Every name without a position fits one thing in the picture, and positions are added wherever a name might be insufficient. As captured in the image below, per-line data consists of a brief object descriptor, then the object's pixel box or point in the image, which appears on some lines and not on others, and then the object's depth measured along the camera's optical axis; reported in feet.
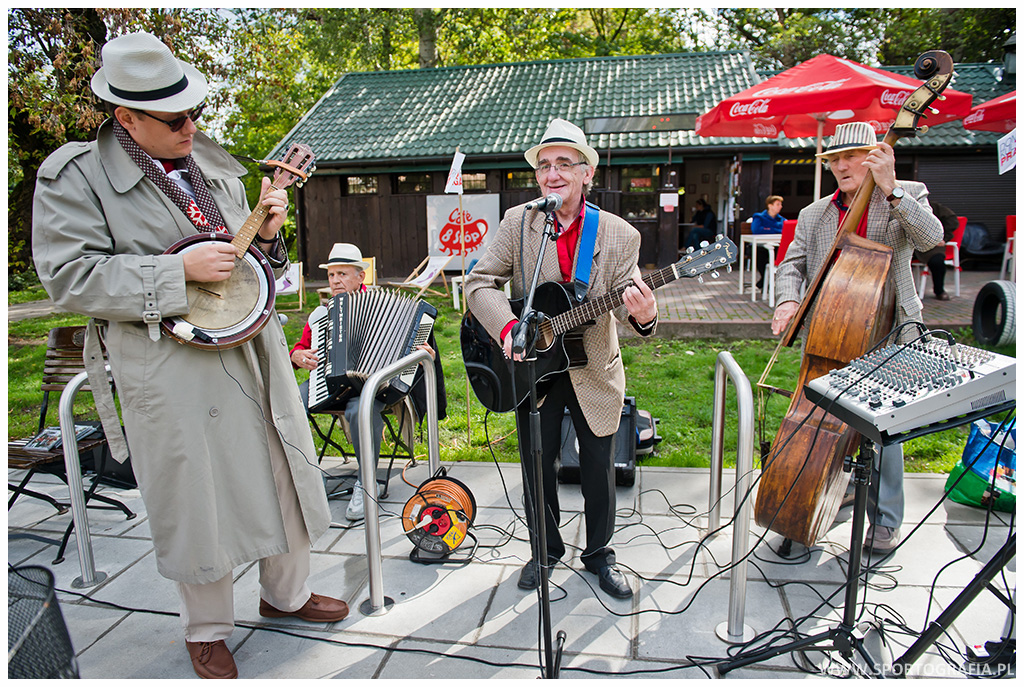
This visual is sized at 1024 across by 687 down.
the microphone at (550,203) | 7.89
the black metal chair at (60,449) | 12.07
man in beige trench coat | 7.72
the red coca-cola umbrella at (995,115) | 23.26
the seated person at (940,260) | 32.12
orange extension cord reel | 11.08
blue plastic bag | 11.63
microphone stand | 7.34
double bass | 9.82
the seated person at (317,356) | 13.37
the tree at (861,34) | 59.52
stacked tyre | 22.36
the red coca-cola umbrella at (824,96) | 21.65
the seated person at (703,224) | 48.93
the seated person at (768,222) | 35.45
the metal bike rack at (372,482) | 9.13
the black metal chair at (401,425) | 14.20
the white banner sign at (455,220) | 44.24
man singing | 9.58
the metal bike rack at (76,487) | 10.61
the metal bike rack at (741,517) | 8.53
